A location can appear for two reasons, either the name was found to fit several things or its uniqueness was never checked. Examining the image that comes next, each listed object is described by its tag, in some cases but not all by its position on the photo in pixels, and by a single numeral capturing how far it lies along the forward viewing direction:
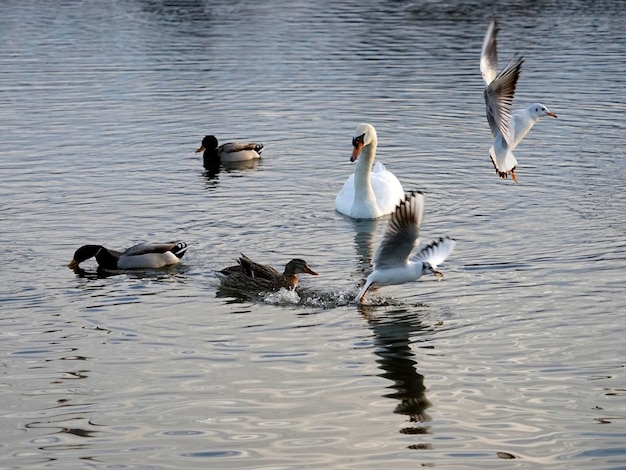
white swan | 17.11
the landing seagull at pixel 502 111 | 14.77
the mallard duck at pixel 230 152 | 20.86
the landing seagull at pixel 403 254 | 11.64
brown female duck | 13.20
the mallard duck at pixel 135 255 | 14.13
